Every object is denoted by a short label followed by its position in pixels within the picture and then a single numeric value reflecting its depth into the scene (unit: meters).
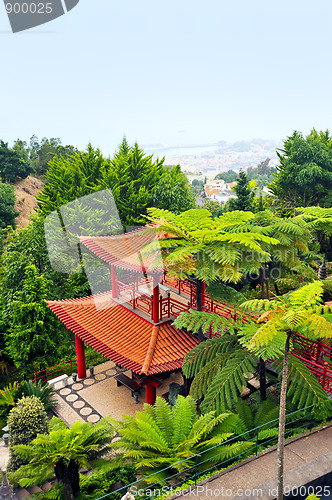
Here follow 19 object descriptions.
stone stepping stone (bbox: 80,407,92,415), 14.55
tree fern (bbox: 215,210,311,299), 11.27
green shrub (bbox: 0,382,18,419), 14.90
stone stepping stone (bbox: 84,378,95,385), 16.36
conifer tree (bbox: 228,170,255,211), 29.97
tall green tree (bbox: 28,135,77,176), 63.94
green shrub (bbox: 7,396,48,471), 12.26
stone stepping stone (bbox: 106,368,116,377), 16.89
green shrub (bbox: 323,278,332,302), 13.66
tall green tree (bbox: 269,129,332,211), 32.56
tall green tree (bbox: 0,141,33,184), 54.53
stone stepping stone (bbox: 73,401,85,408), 14.98
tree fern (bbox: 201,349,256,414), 9.30
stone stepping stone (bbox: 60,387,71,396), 15.71
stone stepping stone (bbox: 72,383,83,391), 16.00
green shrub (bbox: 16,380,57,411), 14.80
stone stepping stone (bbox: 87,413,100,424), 14.14
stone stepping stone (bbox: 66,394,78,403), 15.40
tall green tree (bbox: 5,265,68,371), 16.89
